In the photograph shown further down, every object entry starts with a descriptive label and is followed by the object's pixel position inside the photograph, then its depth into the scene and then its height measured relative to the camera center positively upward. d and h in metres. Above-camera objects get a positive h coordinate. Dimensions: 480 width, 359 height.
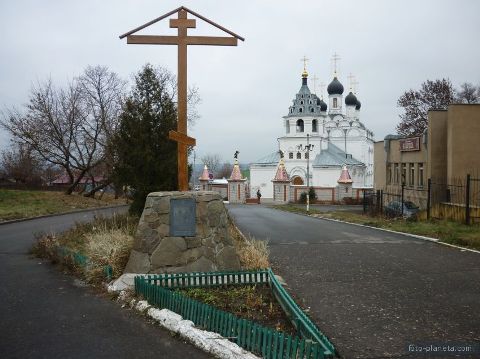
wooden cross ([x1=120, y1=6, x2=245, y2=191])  8.52 +2.51
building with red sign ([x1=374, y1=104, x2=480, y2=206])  21.53 +1.45
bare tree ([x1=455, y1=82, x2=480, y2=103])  42.75 +7.79
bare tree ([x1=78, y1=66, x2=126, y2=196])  35.66 +5.63
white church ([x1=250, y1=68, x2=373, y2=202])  64.38 +3.42
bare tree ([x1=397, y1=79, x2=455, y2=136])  42.25 +7.18
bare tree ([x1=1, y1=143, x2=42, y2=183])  47.74 +1.03
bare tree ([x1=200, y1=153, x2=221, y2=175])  119.55 +4.30
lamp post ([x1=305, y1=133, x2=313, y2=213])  63.17 +4.49
